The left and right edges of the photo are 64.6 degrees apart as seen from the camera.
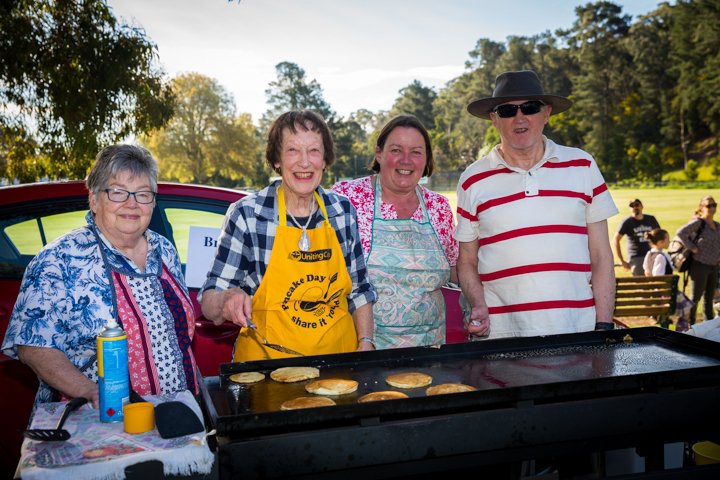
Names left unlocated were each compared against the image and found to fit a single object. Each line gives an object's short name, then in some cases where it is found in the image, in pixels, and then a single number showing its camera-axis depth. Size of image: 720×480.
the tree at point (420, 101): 95.75
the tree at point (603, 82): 55.34
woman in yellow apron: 2.47
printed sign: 3.55
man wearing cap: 10.18
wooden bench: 7.34
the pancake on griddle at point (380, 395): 1.88
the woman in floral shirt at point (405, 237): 3.09
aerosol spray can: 1.70
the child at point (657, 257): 8.82
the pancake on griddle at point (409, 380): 2.04
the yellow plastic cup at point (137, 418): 1.61
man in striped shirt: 2.83
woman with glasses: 2.00
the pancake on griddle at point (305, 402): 1.83
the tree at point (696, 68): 49.06
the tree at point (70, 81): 7.86
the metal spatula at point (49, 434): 1.52
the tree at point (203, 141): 55.03
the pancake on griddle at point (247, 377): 2.09
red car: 2.96
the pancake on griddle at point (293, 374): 2.12
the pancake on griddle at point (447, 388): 1.92
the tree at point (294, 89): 79.00
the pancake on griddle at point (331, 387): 1.99
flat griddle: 1.62
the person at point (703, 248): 9.28
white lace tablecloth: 1.40
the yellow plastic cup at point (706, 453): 2.44
